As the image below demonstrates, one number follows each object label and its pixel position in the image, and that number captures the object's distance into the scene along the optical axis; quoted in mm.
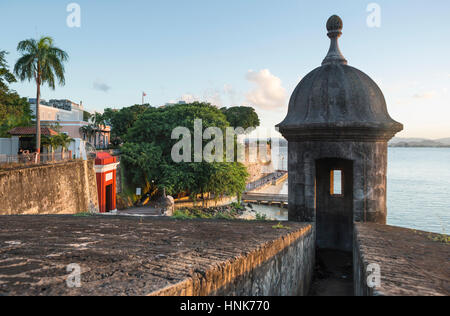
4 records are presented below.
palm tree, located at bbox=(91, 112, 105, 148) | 41625
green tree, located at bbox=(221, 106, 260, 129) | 58434
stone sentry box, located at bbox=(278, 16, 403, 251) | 6859
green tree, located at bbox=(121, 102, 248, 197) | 25812
